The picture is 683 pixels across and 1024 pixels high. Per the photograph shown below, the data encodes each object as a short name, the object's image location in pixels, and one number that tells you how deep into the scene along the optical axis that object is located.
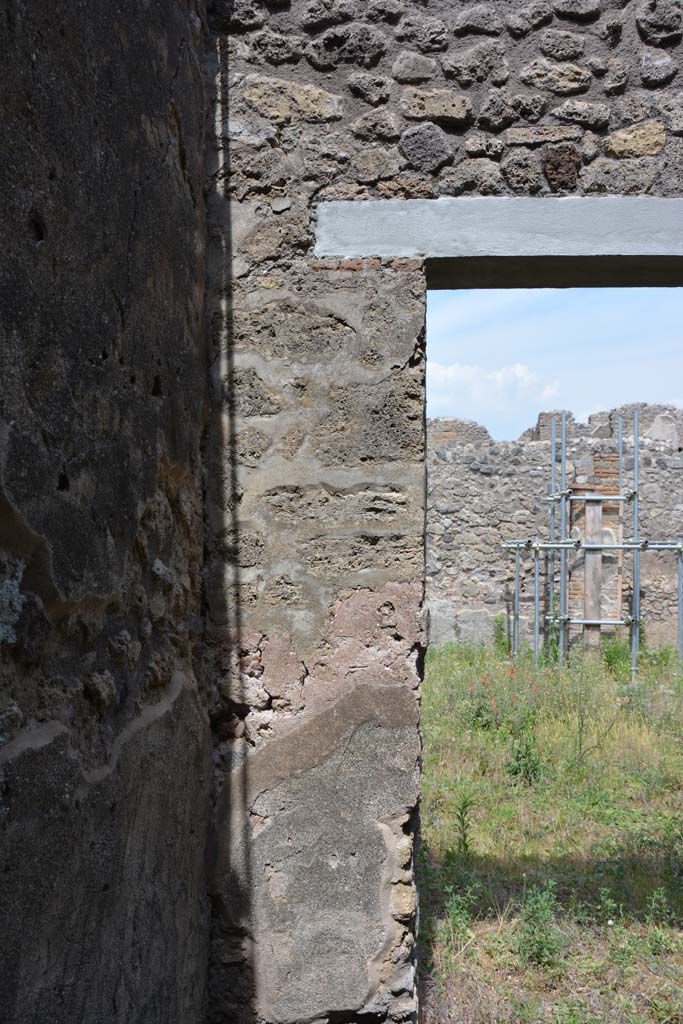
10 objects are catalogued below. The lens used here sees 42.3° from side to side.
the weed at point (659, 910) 3.49
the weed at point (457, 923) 3.29
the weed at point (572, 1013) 2.85
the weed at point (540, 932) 3.21
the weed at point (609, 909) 3.48
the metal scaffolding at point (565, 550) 9.19
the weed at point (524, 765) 5.19
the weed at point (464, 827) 4.03
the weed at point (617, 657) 8.84
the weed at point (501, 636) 10.14
